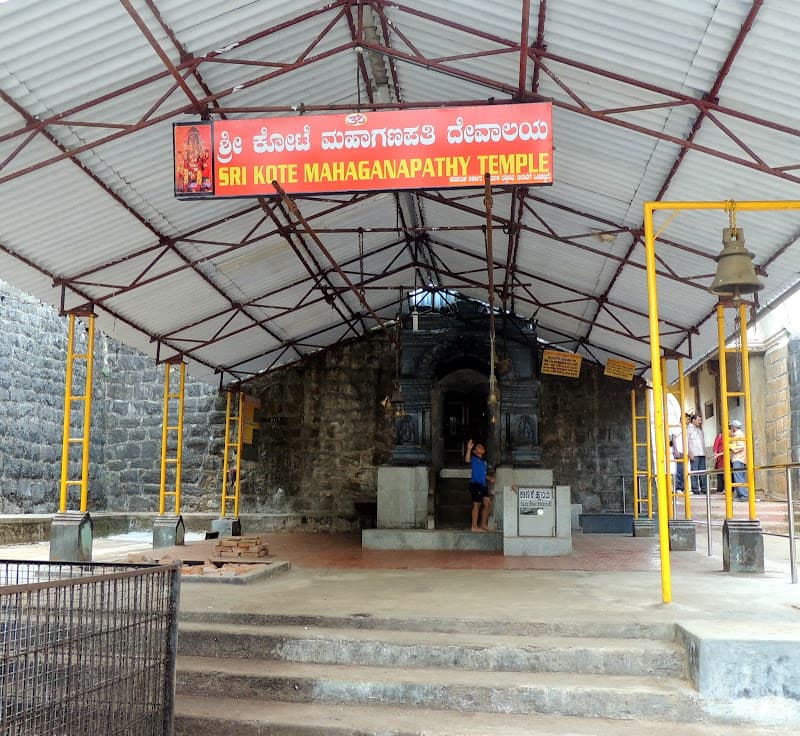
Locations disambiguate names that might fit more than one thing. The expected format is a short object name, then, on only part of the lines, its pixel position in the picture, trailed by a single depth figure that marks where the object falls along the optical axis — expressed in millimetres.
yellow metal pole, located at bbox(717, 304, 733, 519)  9219
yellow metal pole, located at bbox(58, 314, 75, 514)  10281
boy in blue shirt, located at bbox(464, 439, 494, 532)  13047
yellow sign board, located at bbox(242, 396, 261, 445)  17156
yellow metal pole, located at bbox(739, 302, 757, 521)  8720
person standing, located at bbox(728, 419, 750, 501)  17031
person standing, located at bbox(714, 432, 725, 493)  16653
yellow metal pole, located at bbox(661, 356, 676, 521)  13461
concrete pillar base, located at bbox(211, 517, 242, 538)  16125
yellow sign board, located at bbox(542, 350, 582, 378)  15867
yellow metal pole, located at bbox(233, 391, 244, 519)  16578
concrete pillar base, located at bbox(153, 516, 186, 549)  13516
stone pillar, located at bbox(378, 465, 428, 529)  13742
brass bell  6492
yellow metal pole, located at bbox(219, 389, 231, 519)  16469
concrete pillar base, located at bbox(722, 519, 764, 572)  8922
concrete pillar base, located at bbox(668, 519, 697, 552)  12180
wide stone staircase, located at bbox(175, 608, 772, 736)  4977
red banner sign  6910
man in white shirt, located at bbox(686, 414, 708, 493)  17281
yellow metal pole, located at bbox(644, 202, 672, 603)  6633
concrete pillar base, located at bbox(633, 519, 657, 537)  15289
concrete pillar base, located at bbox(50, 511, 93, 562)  10180
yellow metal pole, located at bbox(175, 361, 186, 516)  14156
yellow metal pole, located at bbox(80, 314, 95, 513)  10419
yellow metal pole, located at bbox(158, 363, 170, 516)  13711
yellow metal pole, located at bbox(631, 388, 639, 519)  15344
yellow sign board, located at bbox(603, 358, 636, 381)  15195
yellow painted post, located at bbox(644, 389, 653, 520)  14613
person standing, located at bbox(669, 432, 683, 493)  19491
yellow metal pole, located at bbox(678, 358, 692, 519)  11711
